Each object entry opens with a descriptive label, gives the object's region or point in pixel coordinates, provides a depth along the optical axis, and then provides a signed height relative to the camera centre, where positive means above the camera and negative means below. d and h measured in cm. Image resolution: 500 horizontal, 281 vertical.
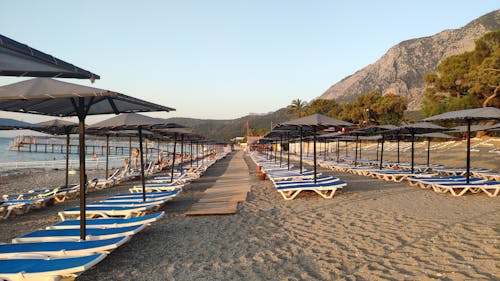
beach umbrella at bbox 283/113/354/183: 844 +43
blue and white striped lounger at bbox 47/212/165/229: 483 -139
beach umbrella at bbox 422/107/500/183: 797 +61
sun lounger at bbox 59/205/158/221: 604 -146
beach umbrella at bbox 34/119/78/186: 950 +25
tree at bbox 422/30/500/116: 2716 +583
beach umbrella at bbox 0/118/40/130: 880 +29
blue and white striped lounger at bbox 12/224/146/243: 416 -136
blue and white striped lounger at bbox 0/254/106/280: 298 -131
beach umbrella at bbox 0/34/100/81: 215 +55
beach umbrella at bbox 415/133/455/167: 1551 +20
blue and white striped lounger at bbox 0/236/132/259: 356 -134
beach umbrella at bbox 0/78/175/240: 337 +45
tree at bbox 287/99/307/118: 6319 +614
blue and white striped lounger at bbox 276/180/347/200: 827 -132
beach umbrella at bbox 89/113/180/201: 623 +28
